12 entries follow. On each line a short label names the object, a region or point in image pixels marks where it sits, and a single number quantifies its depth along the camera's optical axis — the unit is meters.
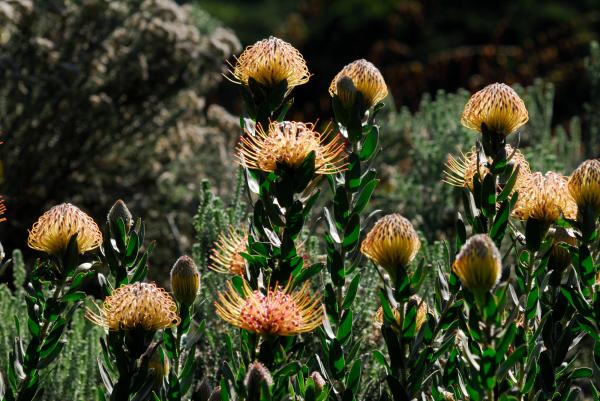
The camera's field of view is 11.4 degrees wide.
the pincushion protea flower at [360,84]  3.12
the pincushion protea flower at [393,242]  3.04
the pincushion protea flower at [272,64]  3.13
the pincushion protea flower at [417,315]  3.08
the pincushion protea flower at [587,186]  3.07
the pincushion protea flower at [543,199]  3.12
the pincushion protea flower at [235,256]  3.21
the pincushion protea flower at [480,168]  3.13
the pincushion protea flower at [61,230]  3.08
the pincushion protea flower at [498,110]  3.10
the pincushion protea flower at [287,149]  3.06
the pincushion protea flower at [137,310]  3.02
